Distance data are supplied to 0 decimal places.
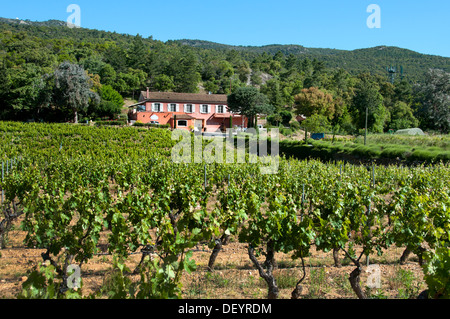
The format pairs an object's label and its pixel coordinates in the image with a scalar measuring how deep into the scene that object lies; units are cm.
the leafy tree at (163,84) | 6781
